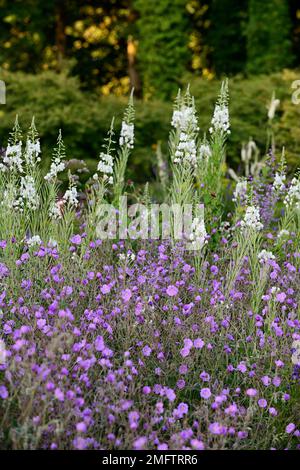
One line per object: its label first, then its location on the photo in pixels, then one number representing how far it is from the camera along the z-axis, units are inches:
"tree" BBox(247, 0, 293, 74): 515.8
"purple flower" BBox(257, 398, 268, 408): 107.7
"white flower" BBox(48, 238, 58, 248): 151.8
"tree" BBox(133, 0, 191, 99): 500.4
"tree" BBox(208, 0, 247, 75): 658.8
